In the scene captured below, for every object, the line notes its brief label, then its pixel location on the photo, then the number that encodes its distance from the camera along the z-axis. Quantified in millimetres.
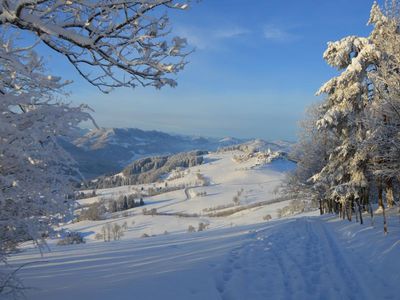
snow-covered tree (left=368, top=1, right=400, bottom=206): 11711
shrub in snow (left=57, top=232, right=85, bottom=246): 34775
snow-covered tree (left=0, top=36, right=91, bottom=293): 4977
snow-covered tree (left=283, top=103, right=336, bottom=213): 33188
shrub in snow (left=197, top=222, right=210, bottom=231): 82638
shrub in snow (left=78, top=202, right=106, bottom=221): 121906
